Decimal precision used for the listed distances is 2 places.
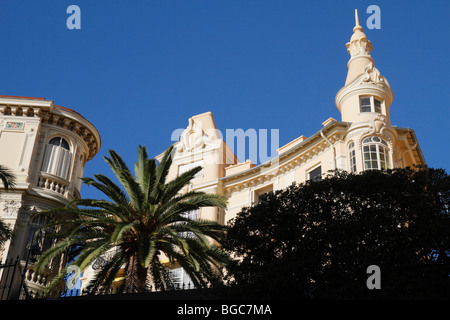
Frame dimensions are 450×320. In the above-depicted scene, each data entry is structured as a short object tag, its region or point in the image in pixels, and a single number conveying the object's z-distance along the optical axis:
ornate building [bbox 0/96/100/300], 27.53
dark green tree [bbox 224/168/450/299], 15.66
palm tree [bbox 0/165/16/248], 20.07
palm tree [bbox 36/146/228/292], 21.70
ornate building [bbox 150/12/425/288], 27.48
